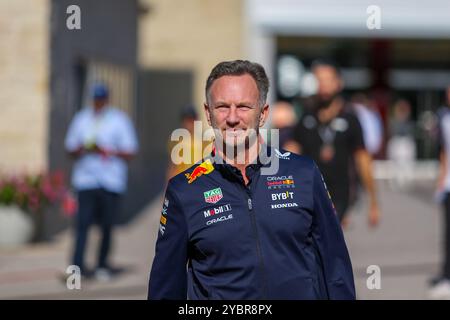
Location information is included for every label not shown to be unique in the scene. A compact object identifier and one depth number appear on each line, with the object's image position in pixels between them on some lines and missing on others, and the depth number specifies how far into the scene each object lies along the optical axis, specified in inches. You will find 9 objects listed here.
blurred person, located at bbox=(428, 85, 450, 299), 708.7
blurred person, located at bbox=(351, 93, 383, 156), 1381.2
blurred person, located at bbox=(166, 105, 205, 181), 807.7
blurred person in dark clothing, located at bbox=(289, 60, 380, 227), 578.6
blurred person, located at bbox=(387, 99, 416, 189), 1793.8
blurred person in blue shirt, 764.0
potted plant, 941.8
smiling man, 269.3
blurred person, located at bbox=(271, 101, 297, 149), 730.2
